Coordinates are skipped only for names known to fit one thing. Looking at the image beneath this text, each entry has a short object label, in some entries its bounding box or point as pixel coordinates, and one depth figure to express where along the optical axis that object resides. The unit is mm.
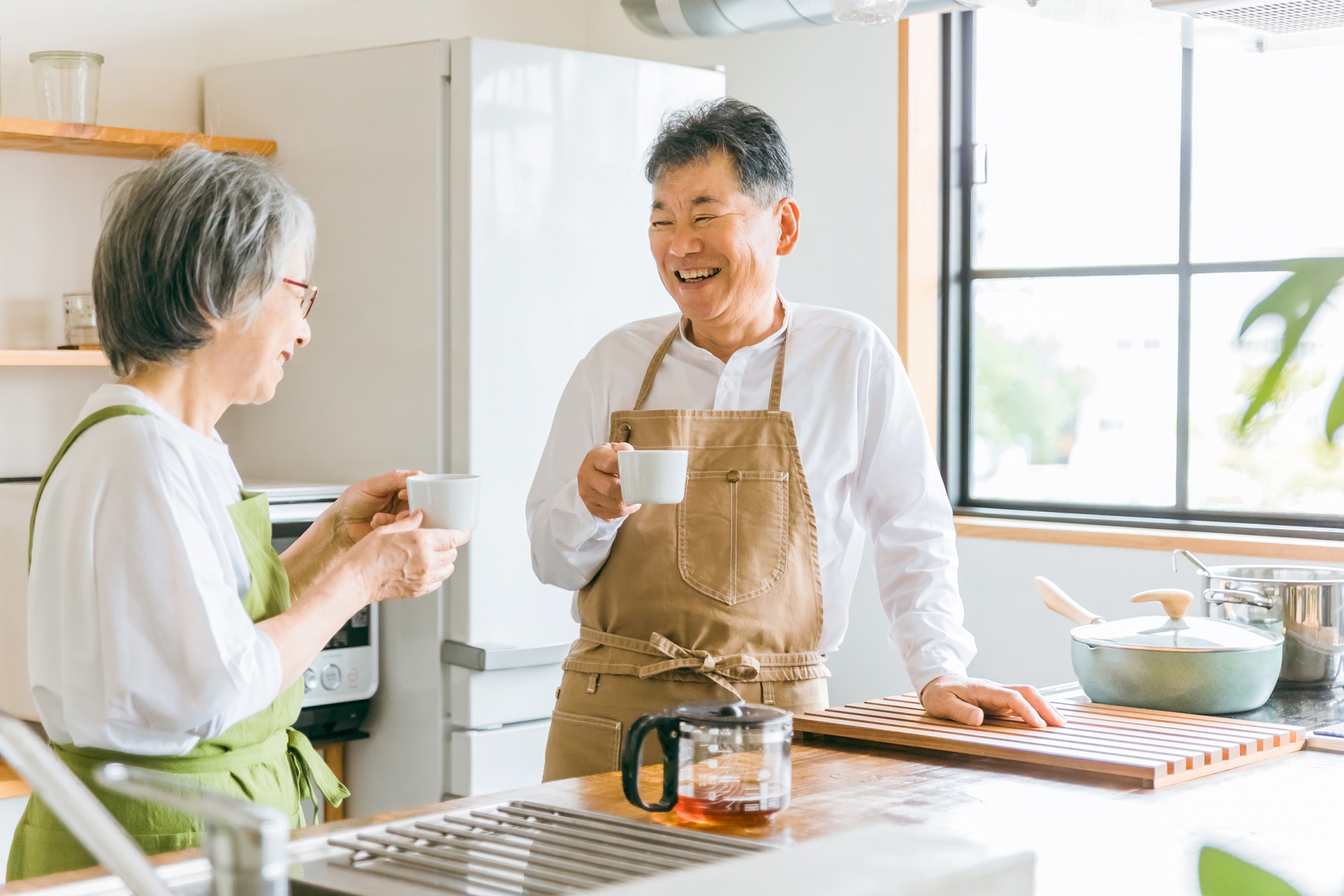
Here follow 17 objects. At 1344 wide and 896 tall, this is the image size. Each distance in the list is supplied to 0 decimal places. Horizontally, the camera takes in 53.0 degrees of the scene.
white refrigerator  2854
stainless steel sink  1043
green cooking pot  1688
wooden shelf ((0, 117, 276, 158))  2795
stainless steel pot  1881
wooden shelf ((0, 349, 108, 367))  2768
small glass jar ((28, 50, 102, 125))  2861
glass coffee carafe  1192
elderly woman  1203
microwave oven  2777
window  3172
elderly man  1831
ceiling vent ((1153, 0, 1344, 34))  1688
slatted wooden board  1433
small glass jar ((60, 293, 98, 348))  2936
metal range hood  3076
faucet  638
